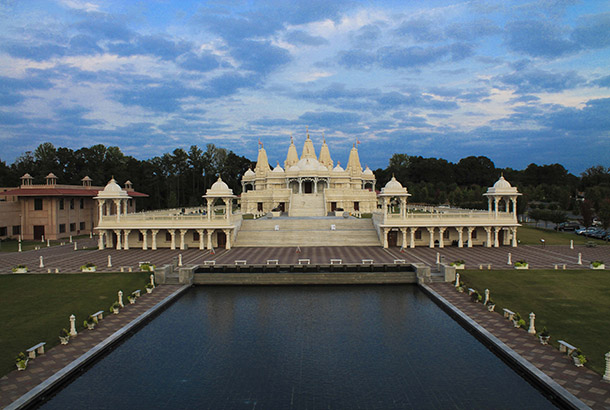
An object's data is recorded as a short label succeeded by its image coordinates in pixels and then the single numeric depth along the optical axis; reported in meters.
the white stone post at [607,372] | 14.66
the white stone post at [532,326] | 19.73
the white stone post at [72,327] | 20.02
